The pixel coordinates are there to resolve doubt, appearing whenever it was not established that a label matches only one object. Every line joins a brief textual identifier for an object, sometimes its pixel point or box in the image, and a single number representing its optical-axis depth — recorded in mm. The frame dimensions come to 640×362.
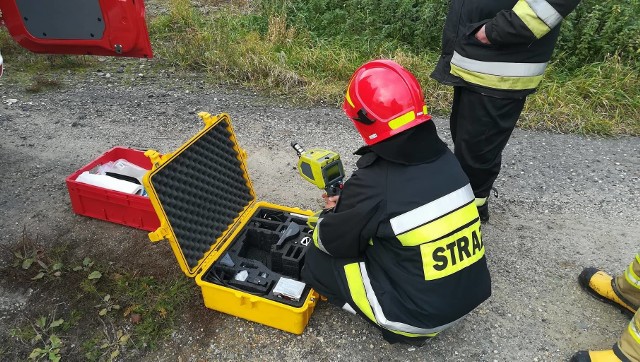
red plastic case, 3367
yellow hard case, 2605
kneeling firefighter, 2186
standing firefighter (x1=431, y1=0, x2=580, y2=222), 2822
